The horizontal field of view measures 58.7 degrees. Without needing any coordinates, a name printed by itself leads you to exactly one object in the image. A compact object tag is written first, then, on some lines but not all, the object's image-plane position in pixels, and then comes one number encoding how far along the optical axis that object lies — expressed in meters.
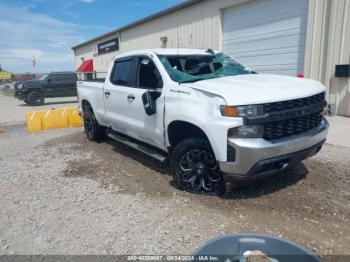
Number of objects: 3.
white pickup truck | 3.31
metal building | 8.27
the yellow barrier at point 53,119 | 9.29
